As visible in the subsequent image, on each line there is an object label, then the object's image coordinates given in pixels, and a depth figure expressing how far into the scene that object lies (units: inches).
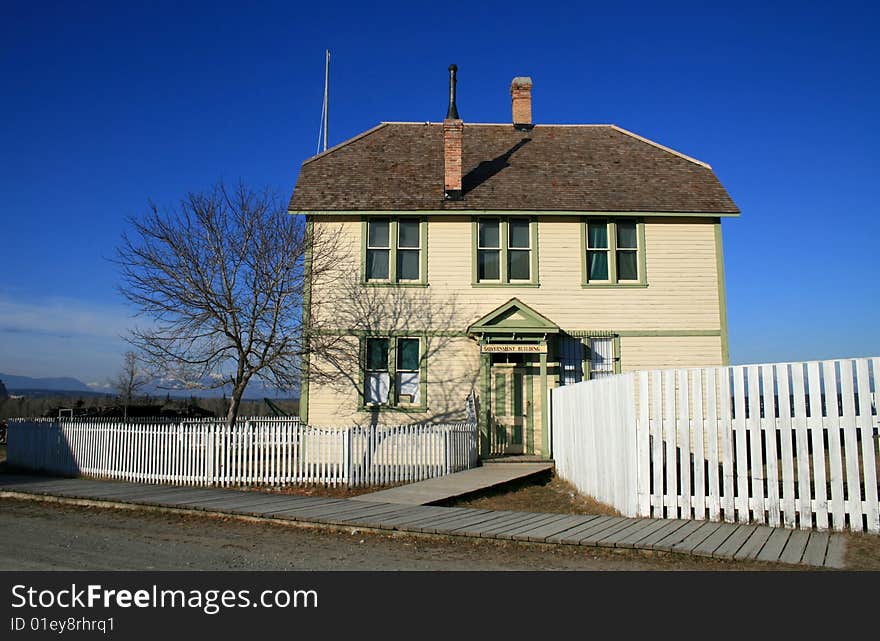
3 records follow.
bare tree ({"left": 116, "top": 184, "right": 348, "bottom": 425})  654.5
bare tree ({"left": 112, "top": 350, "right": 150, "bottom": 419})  1323.2
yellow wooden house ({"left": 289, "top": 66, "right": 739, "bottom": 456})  710.5
